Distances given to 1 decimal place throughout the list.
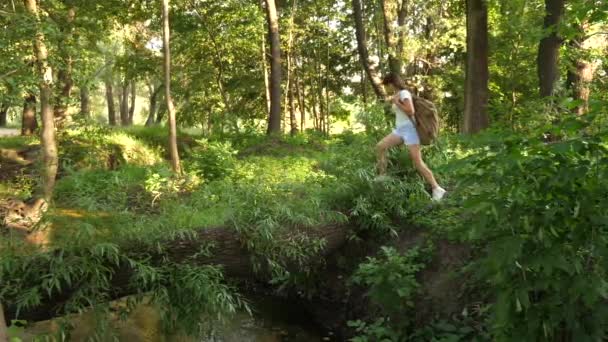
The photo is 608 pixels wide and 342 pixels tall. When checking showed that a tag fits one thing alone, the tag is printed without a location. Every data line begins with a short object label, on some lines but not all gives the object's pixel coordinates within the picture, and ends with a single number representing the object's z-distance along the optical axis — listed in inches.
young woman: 272.2
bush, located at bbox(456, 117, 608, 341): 120.6
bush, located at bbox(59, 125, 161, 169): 386.8
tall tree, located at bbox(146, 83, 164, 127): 1024.0
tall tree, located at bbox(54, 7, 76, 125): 301.7
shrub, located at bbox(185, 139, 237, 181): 357.1
